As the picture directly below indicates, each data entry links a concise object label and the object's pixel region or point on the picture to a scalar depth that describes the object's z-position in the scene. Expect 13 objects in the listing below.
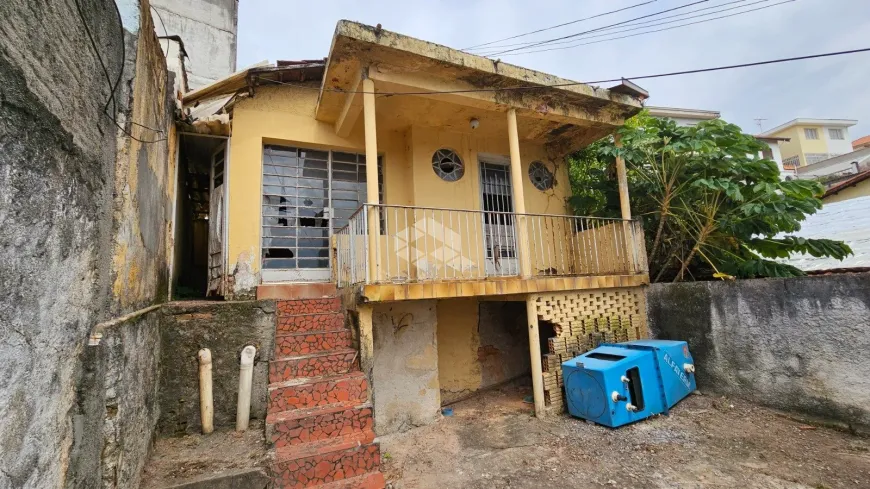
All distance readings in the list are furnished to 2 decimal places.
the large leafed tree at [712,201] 4.95
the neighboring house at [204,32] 8.07
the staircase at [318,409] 3.15
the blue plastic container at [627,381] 4.33
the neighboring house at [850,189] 8.42
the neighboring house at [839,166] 16.91
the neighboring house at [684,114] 18.67
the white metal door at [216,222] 5.20
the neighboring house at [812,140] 28.52
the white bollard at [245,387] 3.76
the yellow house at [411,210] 4.65
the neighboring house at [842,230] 5.42
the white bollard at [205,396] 3.68
